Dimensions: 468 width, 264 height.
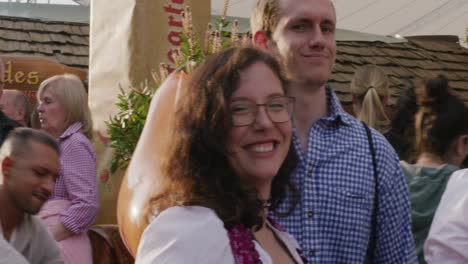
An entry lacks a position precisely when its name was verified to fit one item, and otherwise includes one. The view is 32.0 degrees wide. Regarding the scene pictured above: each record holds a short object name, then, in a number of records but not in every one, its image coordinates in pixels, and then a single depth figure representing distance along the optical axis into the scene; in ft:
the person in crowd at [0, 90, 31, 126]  15.64
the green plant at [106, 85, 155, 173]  10.43
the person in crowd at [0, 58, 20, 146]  11.23
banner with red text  13.16
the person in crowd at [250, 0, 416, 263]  7.04
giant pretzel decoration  7.43
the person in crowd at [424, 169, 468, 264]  7.40
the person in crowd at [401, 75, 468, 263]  9.95
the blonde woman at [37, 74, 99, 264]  12.07
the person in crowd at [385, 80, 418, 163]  10.92
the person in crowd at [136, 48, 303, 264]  4.66
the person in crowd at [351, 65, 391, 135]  13.03
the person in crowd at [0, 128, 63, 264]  7.67
